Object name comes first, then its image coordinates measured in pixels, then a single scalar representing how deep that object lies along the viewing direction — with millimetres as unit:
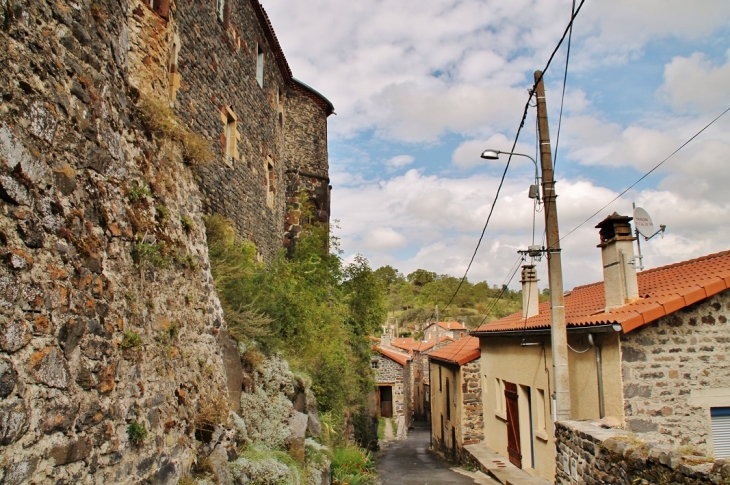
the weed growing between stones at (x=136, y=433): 3900
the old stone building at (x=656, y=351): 7555
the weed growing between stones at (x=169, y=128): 5391
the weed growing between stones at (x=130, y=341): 3969
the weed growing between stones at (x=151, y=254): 4492
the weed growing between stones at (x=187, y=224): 6159
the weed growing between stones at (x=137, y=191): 4707
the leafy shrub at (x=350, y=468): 9578
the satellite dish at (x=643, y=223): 8570
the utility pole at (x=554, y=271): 7938
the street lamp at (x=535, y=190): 8695
